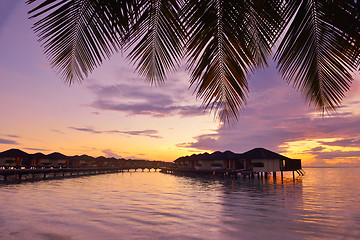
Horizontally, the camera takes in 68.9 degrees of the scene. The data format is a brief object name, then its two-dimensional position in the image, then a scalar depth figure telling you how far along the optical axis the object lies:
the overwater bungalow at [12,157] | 47.92
